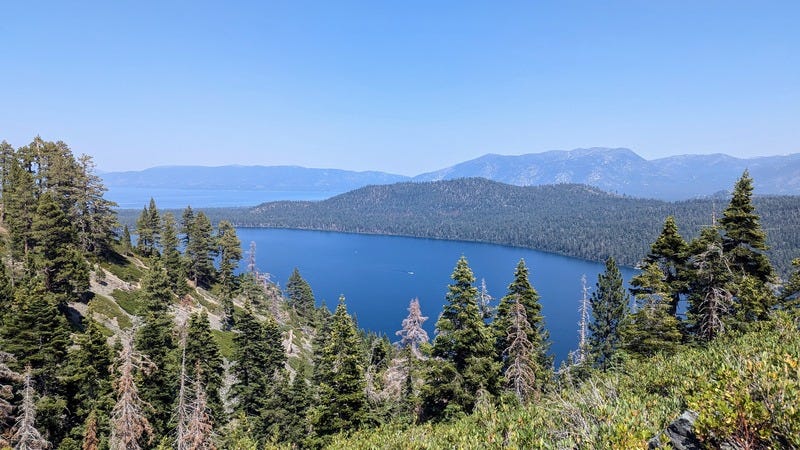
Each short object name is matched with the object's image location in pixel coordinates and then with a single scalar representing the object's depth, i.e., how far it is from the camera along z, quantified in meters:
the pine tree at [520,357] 22.77
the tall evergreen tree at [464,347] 20.92
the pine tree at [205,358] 31.43
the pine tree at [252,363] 35.81
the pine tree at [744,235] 23.61
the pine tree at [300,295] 96.22
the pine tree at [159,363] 28.66
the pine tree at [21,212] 42.41
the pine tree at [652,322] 22.02
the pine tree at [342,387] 22.09
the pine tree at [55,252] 37.69
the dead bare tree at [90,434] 22.88
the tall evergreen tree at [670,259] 25.22
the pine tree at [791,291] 21.61
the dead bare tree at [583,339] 44.19
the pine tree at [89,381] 26.17
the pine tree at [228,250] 71.22
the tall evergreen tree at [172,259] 60.56
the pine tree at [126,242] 66.79
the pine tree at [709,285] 22.02
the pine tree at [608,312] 40.75
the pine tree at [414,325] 35.22
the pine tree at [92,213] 51.31
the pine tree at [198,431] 21.09
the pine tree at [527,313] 25.50
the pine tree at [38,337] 24.44
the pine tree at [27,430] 19.51
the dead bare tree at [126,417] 19.72
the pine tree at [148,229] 71.88
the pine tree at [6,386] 20.45
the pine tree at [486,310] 29.50
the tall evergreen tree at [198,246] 71.75
